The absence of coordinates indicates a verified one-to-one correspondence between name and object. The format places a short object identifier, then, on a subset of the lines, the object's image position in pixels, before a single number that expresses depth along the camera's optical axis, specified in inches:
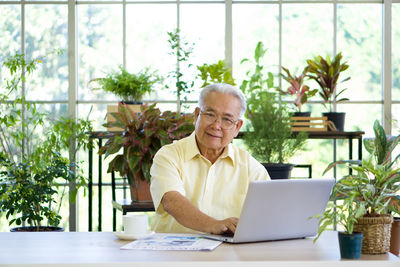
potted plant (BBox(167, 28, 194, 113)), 205.6
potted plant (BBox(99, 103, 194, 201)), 160.1
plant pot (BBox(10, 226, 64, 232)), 183.9
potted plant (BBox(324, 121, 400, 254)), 72.1
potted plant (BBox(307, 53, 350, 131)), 189.6
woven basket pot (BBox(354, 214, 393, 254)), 71.9
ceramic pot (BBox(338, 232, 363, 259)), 68.2
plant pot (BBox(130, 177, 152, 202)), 165.8
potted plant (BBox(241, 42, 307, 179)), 160.7
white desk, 65.5
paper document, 73.8
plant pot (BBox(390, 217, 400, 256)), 77.5
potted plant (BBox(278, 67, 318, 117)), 195.3
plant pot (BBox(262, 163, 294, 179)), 159.0
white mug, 82.7
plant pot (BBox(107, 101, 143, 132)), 182.9
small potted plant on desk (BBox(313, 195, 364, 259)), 68.3
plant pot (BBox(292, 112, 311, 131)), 187.6
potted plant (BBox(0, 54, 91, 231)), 181.8
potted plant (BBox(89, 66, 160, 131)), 187.2
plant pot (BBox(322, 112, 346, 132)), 189.3
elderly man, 101.3
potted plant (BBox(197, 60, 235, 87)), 197.5
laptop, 75.8
